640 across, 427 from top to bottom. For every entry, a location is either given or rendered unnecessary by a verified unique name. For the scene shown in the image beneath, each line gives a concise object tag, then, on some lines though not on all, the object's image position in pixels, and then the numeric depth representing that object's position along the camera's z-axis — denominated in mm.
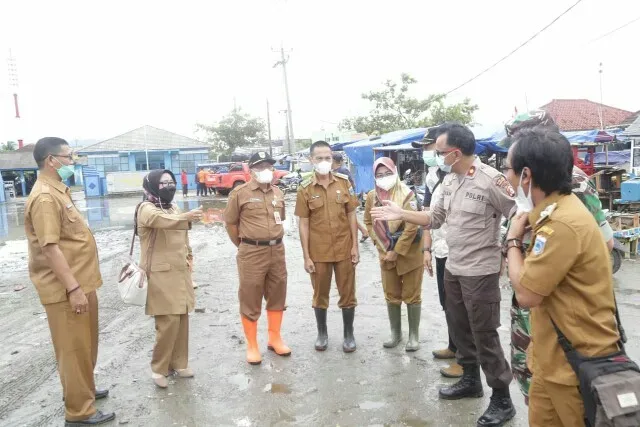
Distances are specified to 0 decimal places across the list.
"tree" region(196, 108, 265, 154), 41781
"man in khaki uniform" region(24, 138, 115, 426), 3115
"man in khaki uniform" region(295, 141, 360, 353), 4441
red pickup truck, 24609
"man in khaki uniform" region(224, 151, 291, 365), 4301
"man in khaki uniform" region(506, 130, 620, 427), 1789
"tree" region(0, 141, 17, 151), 55431
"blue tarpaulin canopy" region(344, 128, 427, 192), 16728
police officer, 3088
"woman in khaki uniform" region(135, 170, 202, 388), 3760
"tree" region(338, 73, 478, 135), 26795
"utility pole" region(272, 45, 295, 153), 28578
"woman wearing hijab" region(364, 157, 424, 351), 4238
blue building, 35656
